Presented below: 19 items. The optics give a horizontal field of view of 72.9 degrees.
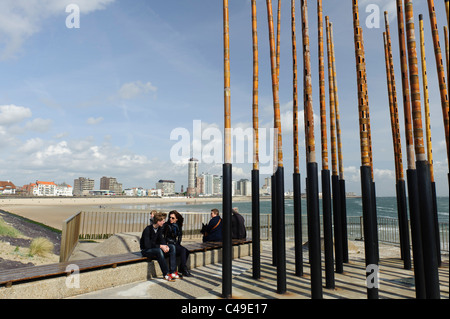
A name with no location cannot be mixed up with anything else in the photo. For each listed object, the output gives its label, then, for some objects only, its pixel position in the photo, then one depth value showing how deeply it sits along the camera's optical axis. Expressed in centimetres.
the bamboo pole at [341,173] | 833
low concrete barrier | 527
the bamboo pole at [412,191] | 465
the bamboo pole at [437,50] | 537
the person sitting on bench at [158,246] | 720
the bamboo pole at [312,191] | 526
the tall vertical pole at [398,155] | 820
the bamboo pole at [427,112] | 796
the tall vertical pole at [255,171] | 707
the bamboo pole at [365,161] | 479
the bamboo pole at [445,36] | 624
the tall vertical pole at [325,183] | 623
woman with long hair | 758
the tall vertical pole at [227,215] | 559
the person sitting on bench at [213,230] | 987
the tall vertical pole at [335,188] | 769
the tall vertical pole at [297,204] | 732
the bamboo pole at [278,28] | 843
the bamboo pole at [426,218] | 406
